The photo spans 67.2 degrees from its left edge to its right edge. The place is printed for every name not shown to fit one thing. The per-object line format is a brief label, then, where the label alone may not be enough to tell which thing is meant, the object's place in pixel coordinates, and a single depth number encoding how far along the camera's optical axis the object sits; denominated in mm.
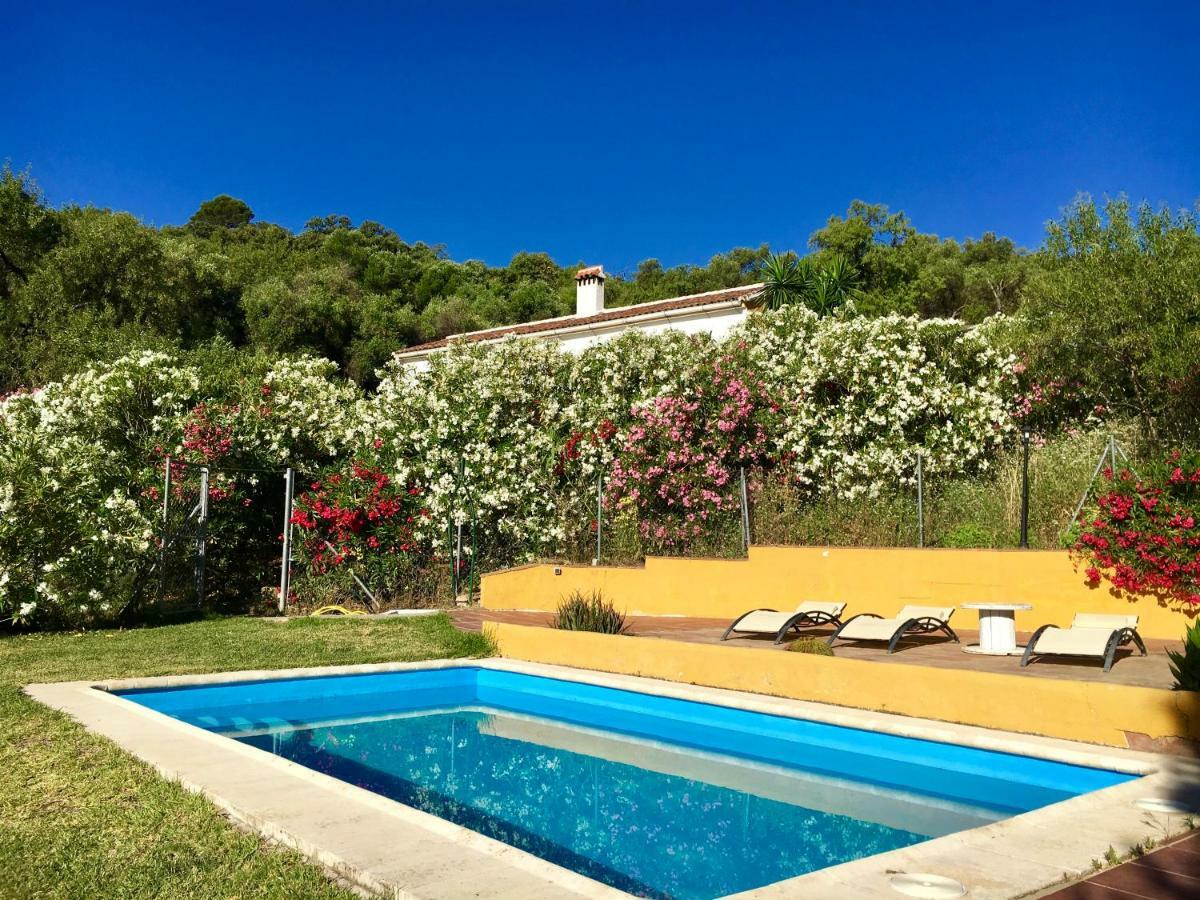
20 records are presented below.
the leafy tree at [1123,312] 10125
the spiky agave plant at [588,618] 10703
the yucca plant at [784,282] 24266
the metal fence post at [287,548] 14602
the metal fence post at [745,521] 12703
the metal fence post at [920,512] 11172
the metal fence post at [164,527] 13602
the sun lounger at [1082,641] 7293
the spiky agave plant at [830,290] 23547
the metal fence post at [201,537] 14273
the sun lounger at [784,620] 9719
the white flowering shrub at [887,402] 12906
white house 25188
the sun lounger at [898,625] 8924
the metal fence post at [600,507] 14238
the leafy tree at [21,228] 28062
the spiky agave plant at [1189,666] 6102
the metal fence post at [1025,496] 10305
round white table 8492
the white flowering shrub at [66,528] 11398
